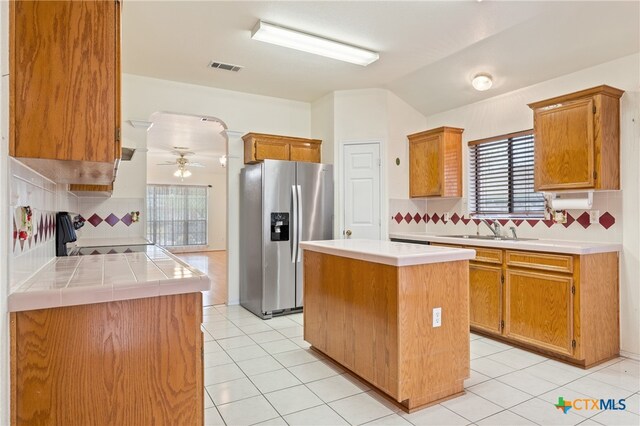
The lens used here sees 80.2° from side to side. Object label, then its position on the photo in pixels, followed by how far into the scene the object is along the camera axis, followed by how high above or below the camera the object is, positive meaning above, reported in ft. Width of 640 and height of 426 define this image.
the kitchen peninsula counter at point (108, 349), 4.18 -1.57
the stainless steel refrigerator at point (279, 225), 14.17 -0.40
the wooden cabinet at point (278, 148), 15.28 +2.77
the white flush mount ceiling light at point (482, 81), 12.60 +4.41
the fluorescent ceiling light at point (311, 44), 10.37 +5.00
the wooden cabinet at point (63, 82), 4.26 +1.56
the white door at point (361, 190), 15.58 +1.00
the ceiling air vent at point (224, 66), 13.04 +5.21
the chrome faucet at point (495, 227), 12.88 -0.47
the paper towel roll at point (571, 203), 10.44 +0.28
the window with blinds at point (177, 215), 36.37 +0.00
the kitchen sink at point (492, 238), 12.22 -0.82
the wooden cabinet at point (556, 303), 9.36 -2.37
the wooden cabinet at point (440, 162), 14.62 +2.03
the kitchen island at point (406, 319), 7.27 -2.15
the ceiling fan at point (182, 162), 27.66 +4.00
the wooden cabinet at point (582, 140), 9.76 +1.97
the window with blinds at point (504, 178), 12.78 +1.28
